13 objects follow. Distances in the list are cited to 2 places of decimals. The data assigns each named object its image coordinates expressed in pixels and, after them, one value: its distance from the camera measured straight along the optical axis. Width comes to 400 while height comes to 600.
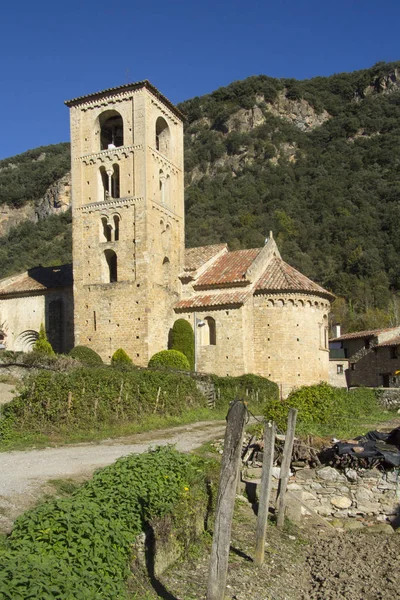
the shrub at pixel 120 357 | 28.41
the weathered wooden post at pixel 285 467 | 11.34
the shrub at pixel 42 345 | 30.10
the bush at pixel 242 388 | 25.56
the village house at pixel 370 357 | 39.47
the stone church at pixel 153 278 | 29.80
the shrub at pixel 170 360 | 27.92
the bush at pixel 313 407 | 17.03
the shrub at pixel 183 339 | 29.92
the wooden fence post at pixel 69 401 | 16.31
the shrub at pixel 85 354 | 28.15
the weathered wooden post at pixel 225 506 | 6.89
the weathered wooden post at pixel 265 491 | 9.50
